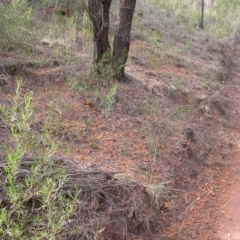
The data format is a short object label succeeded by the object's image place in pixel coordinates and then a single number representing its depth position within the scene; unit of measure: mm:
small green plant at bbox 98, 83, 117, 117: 5312
